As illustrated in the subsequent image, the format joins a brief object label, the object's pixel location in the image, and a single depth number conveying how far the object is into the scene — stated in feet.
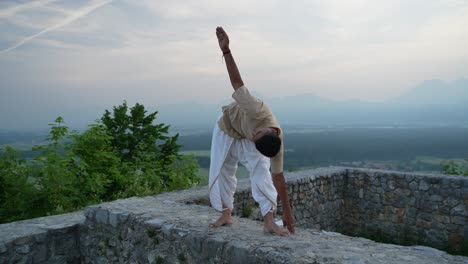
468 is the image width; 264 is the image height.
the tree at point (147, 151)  24.20
